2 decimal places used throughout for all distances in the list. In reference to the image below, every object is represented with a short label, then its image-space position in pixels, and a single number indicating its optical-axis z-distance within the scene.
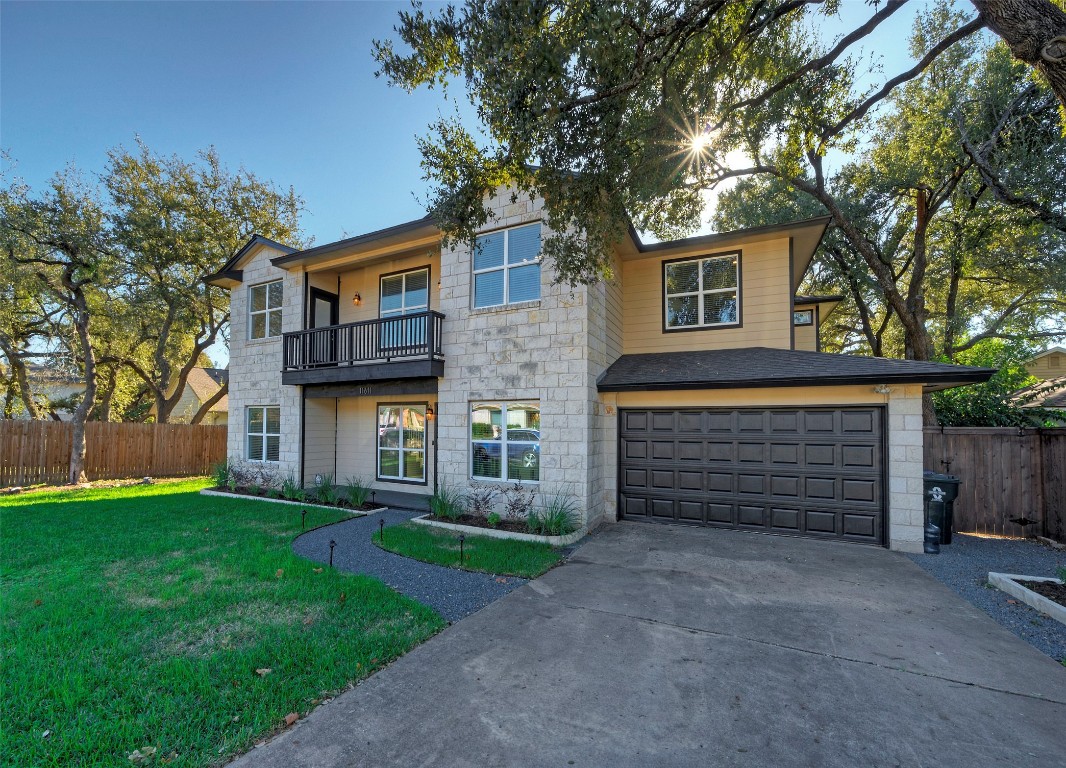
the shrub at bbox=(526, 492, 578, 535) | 7.19
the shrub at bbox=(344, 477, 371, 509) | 9.38
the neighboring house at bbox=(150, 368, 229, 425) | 30.77
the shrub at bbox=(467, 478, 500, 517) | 8.34
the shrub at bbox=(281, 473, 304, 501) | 10.05
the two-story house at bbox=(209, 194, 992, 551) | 7.18
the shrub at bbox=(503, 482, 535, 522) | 7.98
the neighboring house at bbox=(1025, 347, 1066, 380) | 23.86
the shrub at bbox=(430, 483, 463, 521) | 8.18
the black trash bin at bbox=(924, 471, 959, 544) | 7.00
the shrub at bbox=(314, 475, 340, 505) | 9.65
